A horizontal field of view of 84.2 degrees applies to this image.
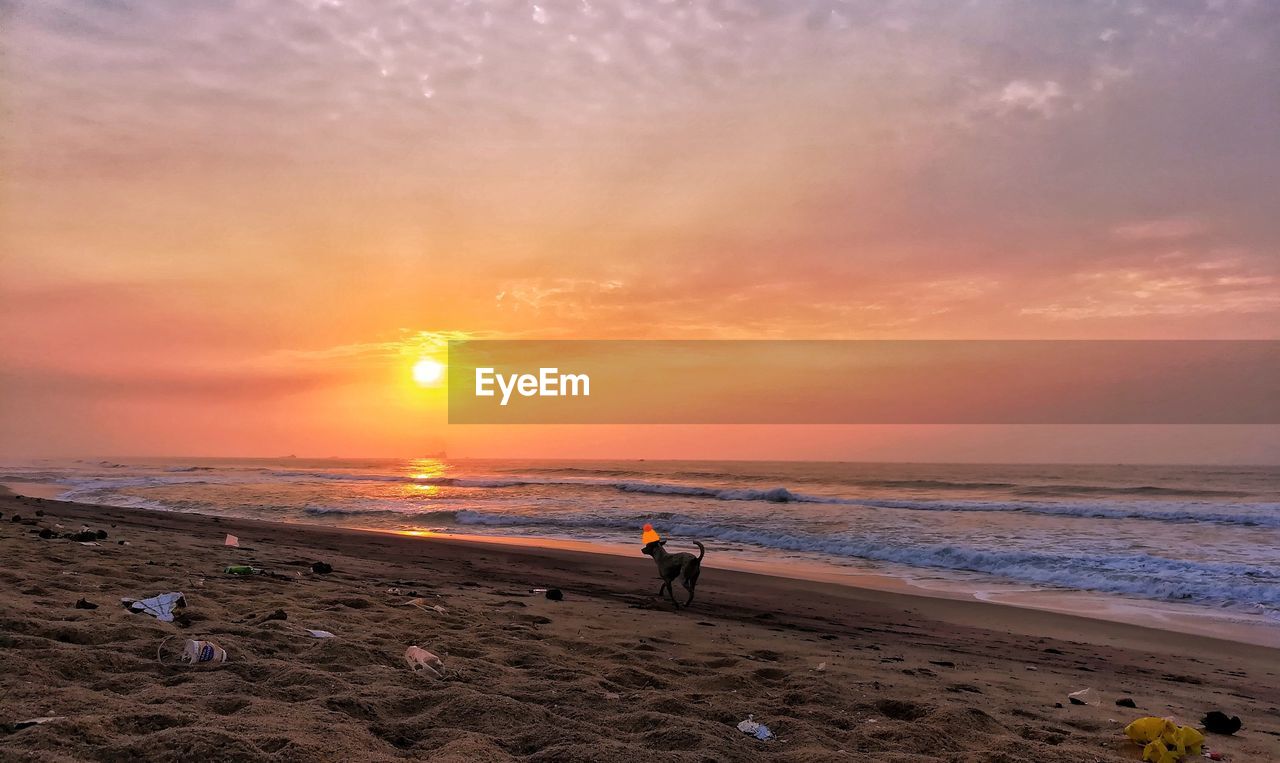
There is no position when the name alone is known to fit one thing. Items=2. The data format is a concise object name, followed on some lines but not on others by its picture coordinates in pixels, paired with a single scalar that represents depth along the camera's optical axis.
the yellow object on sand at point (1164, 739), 4.51
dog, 9.84
